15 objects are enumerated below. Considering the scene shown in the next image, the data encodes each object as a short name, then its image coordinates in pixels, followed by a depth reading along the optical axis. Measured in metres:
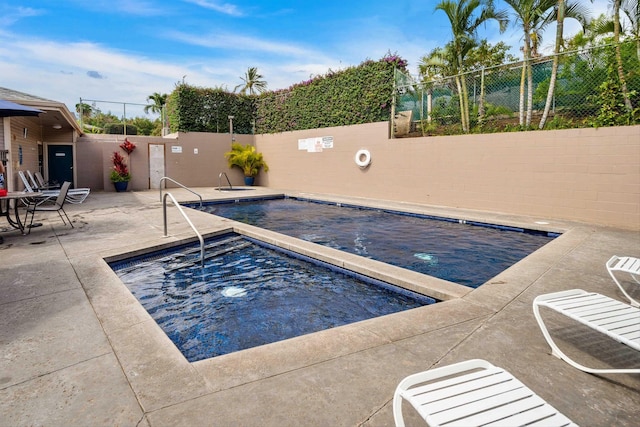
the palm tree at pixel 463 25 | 8.53
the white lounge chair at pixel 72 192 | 7.89
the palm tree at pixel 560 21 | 7.20
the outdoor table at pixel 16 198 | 4.70
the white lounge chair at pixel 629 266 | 2.65
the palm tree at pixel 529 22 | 7.47
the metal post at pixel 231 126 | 14.65
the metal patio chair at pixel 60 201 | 5.53
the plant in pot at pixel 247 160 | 14.59
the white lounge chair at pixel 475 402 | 1.07
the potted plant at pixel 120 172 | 12.23
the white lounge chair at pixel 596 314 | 1.74
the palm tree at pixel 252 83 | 26.53
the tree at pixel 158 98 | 31.05
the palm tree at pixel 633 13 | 6.53
